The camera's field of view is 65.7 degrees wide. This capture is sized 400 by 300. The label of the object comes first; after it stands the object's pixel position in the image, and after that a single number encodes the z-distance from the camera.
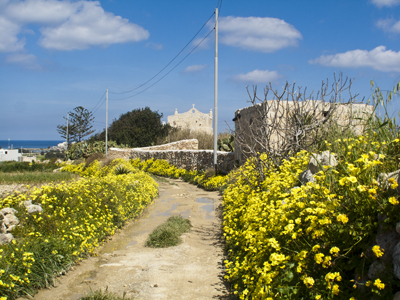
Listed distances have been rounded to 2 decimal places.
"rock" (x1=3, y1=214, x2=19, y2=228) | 4.41
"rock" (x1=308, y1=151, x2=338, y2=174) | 3.92
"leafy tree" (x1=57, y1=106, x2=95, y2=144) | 42.28
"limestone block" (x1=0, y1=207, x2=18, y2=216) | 4.48
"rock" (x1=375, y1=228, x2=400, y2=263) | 2.25
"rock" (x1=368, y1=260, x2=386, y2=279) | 2.15
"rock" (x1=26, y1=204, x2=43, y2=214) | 4.73
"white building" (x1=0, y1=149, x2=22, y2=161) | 35.14
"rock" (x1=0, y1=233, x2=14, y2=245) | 4.13
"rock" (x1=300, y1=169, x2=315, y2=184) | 4.21
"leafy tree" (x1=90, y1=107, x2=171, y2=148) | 31.62
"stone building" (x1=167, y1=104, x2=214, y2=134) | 38.75
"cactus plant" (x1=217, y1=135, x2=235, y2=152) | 16.48
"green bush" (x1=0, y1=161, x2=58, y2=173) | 19.70
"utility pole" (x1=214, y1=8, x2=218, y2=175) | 14.10
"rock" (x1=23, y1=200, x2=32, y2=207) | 4.93
